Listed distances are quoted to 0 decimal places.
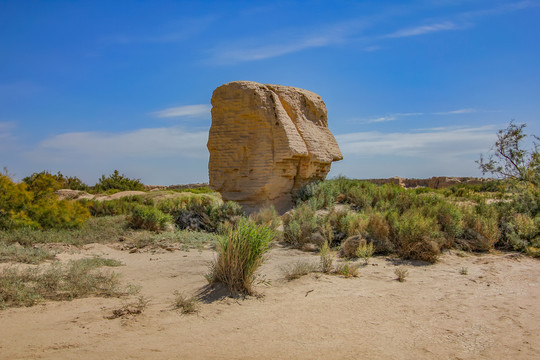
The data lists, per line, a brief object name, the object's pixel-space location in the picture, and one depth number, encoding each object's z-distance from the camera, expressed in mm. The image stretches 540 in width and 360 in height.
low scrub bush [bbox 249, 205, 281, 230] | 10112
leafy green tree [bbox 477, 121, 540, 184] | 11141
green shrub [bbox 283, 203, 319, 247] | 8273
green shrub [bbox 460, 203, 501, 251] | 8086
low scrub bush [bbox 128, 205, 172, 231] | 10461
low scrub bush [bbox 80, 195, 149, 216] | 15461
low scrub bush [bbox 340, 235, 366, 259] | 7281
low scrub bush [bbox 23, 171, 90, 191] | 10117
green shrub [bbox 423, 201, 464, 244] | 8203
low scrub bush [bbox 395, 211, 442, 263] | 7016
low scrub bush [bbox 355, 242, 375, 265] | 6969
